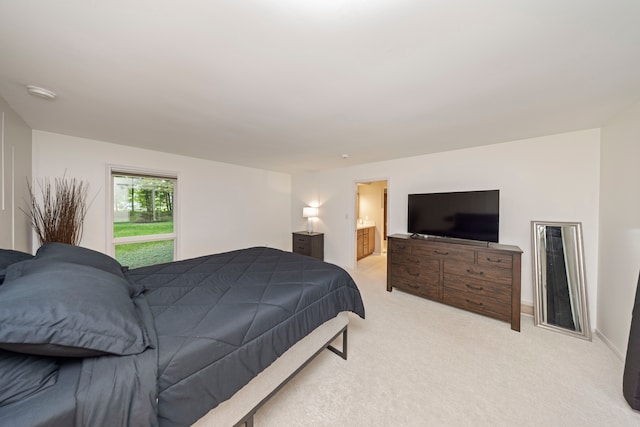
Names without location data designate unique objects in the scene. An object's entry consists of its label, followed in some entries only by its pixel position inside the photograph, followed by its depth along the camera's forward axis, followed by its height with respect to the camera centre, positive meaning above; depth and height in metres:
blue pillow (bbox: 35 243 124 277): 1.33 -0.30
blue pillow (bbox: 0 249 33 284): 1.18 -0.31
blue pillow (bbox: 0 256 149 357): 0.69 -0.38
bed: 0.69 -0.58
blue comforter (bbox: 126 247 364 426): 0.93 -0.61
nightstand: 4.77 -0.74
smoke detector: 1.60 +0.88
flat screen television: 2.72 -0.04
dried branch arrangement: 2.48 -0.02
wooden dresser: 2.43 -0.78
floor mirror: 2.31 -0.73
